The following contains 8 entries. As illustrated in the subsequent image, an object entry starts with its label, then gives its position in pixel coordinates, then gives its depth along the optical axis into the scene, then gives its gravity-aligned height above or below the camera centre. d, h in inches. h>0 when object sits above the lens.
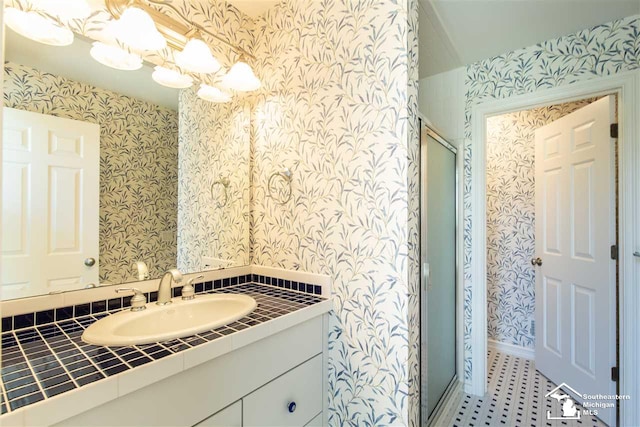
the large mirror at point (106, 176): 40.4 +6.3
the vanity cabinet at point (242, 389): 31.8 -21.0
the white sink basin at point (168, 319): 36.4 -14.5
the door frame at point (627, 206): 66.1 +2.2
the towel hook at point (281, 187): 62.2 +5.9
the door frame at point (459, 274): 85.7 -16.0
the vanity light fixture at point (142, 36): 41.6 +26.8
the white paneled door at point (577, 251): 73.8 -9.3
